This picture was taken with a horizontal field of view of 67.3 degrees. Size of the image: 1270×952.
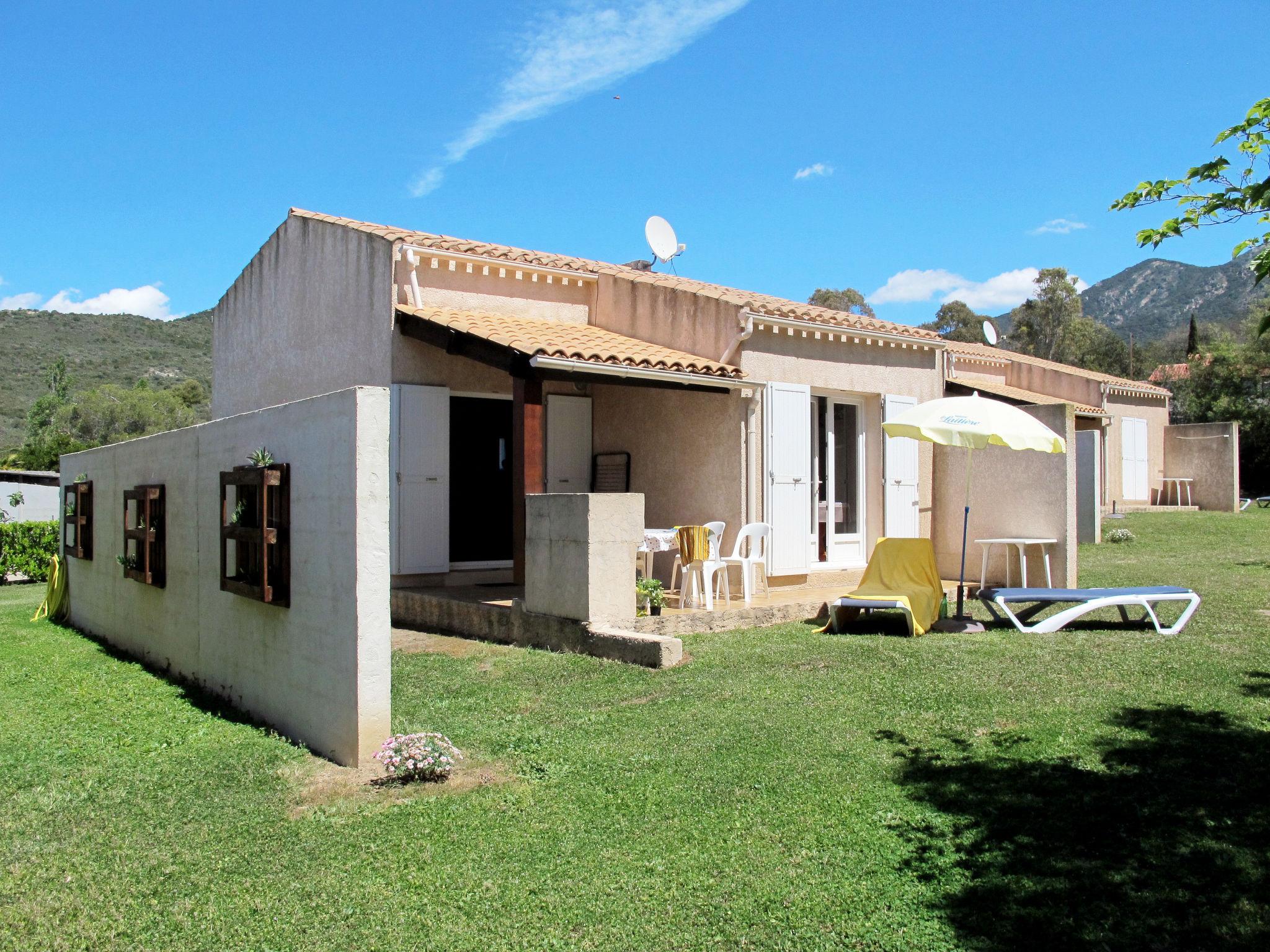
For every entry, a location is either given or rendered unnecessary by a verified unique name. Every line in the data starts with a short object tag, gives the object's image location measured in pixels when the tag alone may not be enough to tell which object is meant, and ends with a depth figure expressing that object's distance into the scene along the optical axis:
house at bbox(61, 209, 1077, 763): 6.71
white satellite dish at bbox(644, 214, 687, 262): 14.61
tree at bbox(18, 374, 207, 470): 44.09
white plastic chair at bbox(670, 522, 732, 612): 9.19
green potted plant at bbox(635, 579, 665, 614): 8.66
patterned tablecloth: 9.38
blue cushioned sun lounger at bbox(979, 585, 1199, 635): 8.27
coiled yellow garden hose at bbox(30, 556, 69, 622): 12.77
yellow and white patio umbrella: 8.34
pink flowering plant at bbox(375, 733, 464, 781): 4.88
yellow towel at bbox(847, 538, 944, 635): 8.73
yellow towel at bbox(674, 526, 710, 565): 9.22
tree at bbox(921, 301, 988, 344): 45.44
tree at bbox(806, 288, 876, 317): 42.62
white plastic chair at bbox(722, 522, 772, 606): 9.42
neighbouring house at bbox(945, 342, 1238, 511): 22.05
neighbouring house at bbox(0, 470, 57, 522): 21.61
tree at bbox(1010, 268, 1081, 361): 43.22
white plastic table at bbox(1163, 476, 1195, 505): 23.45
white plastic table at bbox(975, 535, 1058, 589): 9.98
